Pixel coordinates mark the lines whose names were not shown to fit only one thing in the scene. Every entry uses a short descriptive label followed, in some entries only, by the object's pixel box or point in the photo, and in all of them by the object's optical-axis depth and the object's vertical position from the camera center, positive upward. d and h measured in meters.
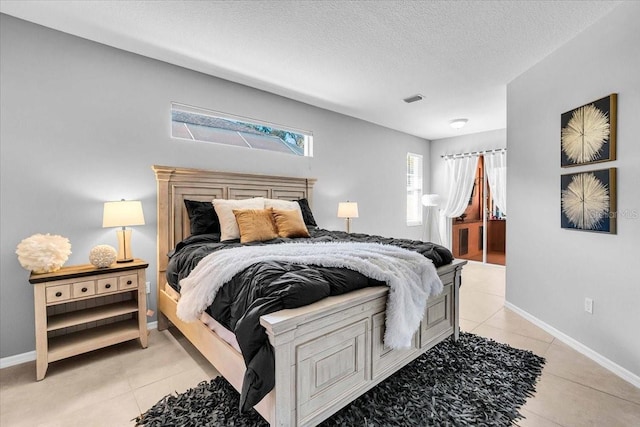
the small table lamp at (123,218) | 2.42 -0.06
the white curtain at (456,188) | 5.90 +0.43
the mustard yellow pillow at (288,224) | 2.95 -0.14
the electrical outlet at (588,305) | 2.40 -0.77
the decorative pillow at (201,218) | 2.83 -0.07
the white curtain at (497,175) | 5.41 +0.61
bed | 1.31 -0.76
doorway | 5.73 -0.38
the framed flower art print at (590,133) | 2.19 +0.60
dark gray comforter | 1.24 -0.43
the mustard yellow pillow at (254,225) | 2.67 -0.14
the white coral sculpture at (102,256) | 2.33 -0.35
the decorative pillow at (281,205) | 3.21 +0.05
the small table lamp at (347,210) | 4.32 +0.00
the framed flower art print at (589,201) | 2.20 +0.06
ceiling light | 4.83 +1.39
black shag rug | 1.63 -1.13
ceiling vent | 3.94 +1.48
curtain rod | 5.45 +1.08
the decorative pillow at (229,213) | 2.75 -0.03
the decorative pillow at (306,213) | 3.64 -0.04
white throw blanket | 1.71 -0.38
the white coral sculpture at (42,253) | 2.10 -0.30
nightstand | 2.08 -0.80
